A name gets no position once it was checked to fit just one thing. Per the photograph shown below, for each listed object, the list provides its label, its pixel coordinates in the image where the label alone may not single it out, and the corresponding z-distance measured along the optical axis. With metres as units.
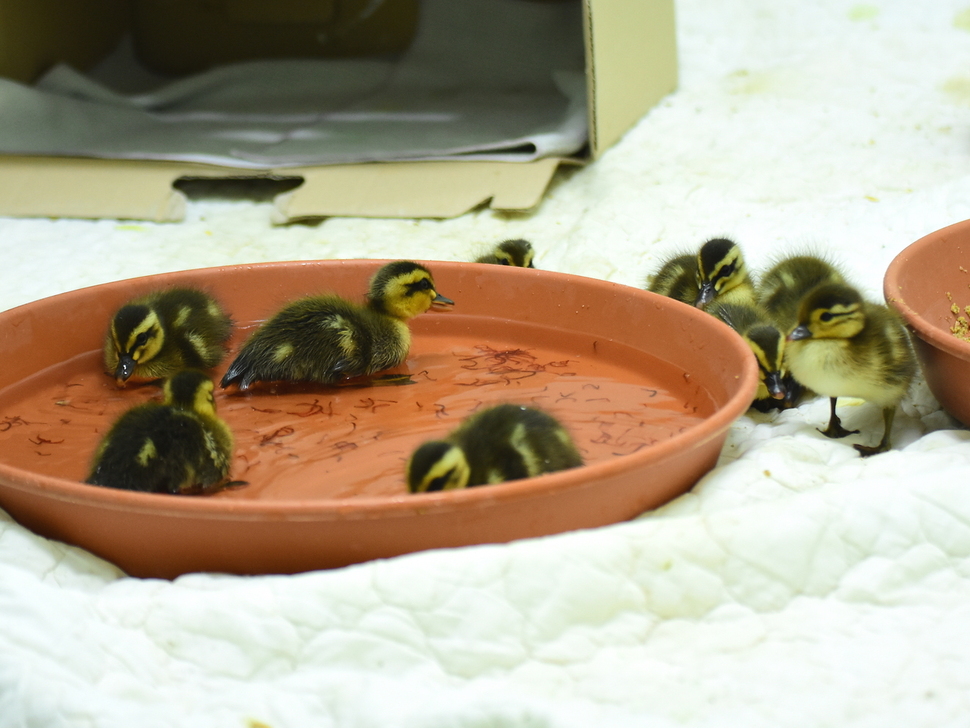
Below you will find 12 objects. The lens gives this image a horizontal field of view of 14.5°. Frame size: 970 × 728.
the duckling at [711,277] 1.85
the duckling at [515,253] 1.92
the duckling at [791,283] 1.84
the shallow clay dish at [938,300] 1.74
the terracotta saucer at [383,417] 1.66
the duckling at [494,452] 1.67
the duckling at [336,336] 1.81
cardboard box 2.08
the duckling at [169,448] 1.70
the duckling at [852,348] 1.76
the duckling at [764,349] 1.77
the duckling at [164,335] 1.81
